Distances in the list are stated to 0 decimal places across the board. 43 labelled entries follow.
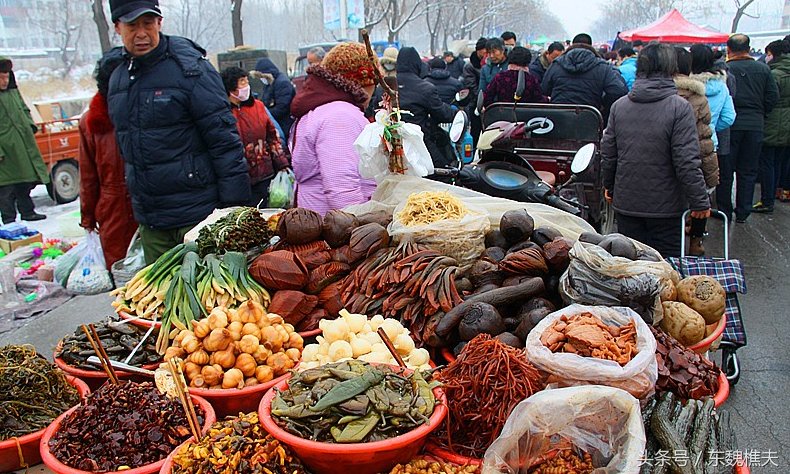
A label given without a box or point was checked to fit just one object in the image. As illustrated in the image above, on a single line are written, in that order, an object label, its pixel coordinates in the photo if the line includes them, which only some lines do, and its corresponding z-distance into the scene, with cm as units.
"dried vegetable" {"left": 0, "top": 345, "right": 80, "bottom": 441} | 226
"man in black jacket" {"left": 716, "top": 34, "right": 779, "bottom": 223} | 762
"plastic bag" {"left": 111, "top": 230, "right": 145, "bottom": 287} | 447
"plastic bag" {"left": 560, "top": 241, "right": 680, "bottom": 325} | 256
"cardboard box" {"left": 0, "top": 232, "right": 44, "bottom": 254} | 691
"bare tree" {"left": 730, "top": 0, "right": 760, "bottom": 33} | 3543
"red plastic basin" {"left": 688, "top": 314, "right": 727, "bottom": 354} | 271
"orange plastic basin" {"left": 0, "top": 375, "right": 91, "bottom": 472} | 218
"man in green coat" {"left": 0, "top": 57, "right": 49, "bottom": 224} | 833
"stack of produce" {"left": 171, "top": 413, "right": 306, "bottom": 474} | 184
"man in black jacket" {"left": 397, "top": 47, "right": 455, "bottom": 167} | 714
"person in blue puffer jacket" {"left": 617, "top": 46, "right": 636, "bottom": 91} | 1106
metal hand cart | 353
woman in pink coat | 406
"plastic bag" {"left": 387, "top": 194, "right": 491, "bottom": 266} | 311
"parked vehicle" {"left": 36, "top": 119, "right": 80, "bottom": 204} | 1029
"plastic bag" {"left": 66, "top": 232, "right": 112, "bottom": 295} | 572
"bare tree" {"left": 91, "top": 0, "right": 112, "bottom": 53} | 1571
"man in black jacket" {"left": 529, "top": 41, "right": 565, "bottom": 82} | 1064
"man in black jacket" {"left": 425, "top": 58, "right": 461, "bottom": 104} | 1030
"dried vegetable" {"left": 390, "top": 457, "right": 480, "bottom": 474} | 191
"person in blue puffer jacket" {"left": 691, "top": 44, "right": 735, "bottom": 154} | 664
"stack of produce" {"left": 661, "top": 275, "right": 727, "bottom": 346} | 268
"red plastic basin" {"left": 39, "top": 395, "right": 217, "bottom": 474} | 197
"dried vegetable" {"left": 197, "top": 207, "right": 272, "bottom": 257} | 327
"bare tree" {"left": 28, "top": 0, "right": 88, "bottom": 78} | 3097
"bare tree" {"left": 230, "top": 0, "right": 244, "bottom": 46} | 1878
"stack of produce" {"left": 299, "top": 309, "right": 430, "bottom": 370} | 241
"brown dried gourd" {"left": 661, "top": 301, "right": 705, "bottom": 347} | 267
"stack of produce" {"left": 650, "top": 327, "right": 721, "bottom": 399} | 224
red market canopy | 1842
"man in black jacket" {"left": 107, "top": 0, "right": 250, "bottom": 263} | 392
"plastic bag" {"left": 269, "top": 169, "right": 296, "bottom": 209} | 595
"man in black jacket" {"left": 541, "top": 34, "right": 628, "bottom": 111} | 770
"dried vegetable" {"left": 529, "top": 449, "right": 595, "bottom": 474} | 185
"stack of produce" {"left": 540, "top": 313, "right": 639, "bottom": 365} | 213
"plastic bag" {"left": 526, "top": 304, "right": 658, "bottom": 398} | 204
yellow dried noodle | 322
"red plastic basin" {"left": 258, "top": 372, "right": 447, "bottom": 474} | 182
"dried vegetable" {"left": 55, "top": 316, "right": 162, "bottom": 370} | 271
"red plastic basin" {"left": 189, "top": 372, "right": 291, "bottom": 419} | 233
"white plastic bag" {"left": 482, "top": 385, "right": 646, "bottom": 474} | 188
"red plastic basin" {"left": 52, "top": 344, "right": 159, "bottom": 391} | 258
